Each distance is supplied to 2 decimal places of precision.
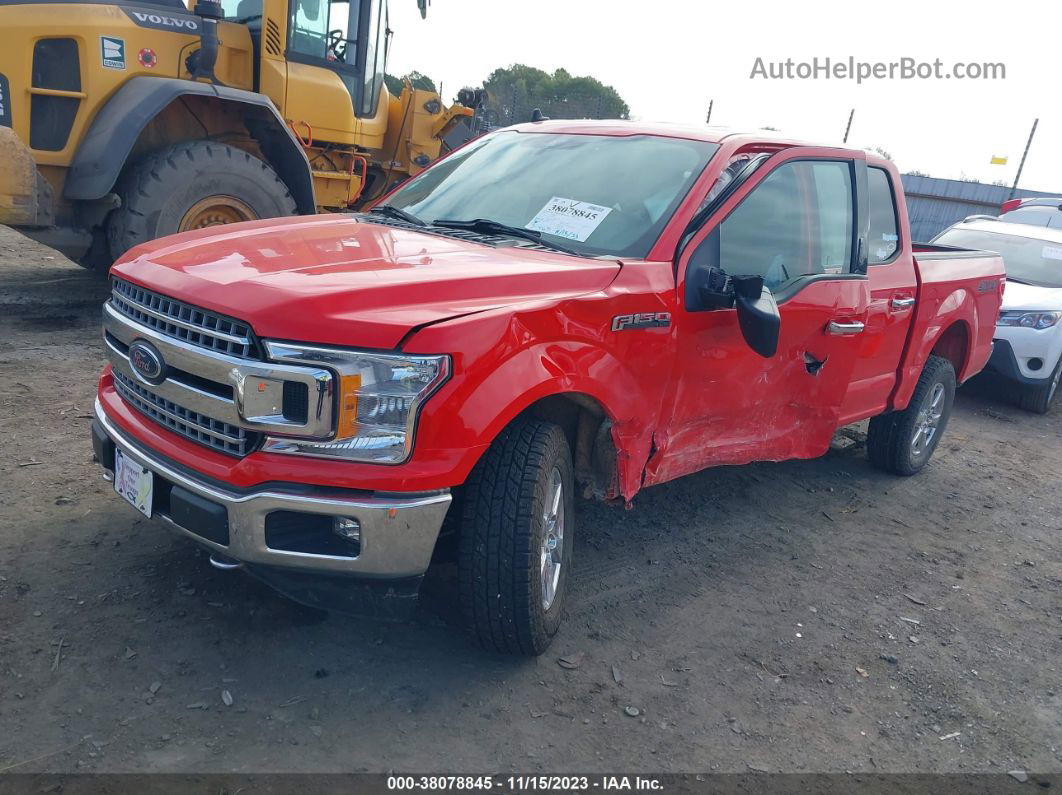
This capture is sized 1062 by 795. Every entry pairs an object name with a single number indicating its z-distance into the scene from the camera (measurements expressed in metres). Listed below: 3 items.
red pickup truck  2.43
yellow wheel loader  5.83
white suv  7.38
